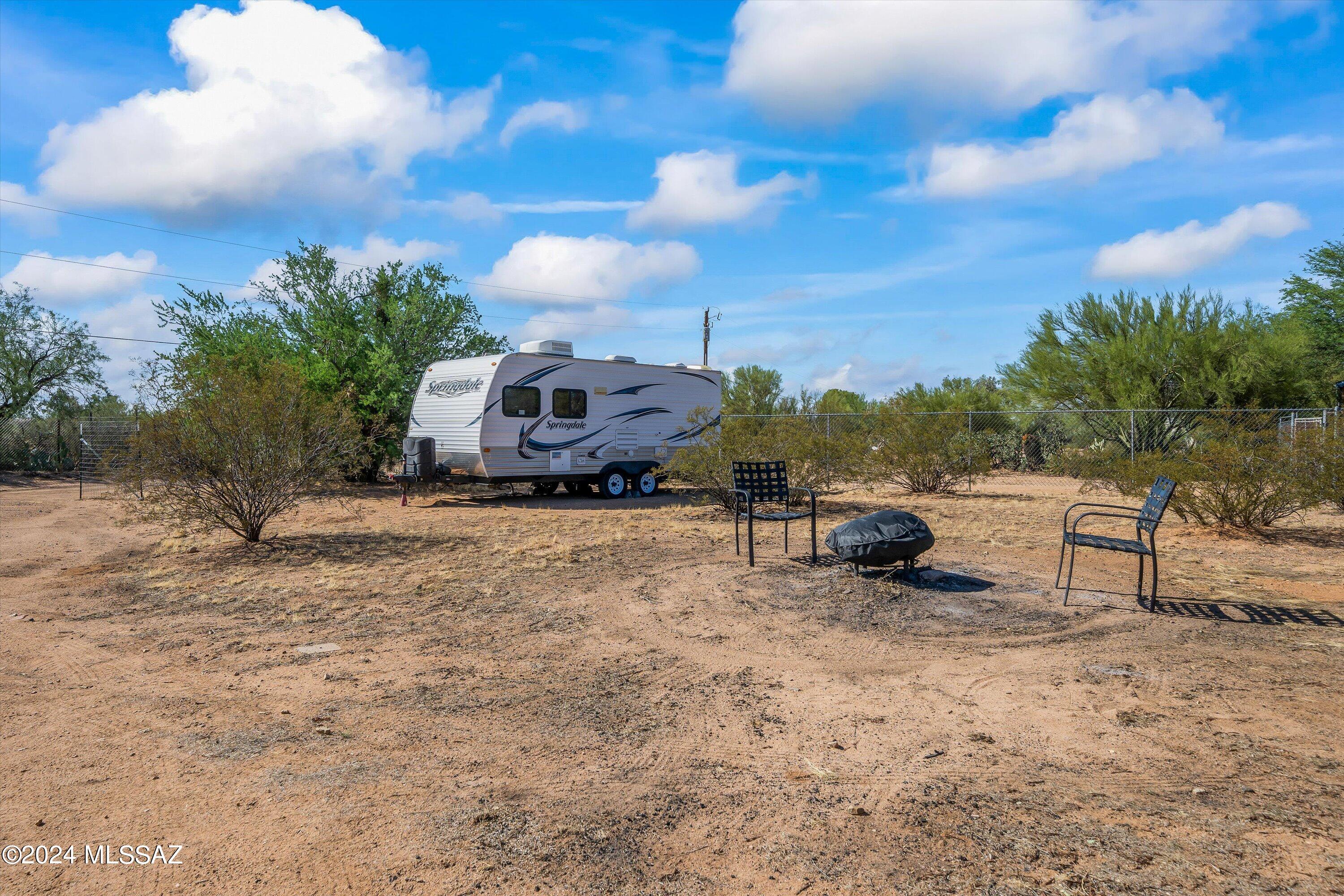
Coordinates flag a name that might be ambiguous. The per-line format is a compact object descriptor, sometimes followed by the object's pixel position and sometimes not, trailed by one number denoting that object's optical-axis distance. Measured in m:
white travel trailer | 14.23
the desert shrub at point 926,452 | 14.86
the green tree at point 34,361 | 24.80
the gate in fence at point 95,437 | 21.45
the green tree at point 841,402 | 26.33
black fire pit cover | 6.62
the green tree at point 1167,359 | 18.92
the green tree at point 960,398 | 23.00
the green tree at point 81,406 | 25.84
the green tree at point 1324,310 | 19.69
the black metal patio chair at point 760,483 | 8.28
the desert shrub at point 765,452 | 12.05
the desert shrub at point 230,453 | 8.64
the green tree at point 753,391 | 29.97
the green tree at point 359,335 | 16.98
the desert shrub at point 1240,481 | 9.02
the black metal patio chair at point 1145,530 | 5.81
